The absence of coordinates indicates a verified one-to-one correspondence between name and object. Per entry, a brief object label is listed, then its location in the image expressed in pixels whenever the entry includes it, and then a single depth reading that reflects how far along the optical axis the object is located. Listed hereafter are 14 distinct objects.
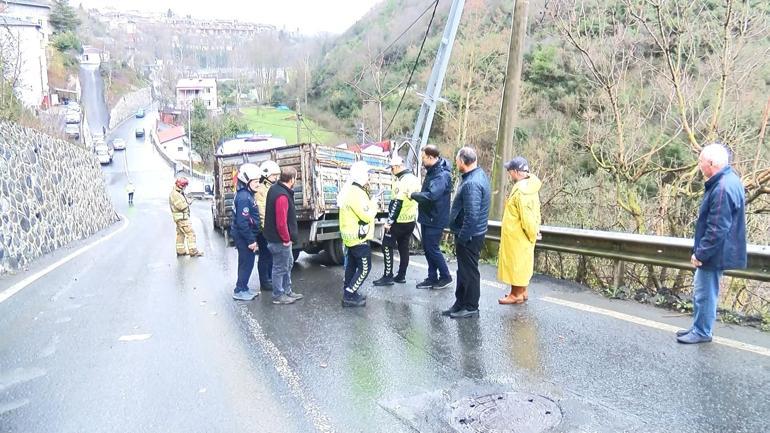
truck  9.11
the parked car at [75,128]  44.12
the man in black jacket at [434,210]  7.13
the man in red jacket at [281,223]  6.79
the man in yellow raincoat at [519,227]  6.16
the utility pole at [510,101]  9.46
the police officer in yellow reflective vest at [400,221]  7.57
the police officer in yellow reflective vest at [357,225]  6.52
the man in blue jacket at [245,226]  7.29
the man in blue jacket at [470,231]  5.98
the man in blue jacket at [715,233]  4.64
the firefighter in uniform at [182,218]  11.75
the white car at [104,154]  62.38
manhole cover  3.68
